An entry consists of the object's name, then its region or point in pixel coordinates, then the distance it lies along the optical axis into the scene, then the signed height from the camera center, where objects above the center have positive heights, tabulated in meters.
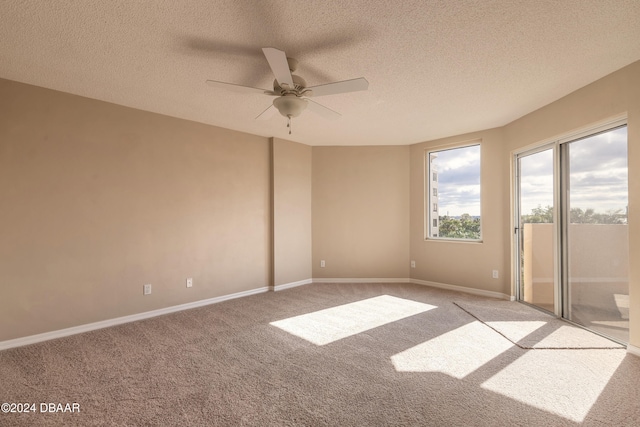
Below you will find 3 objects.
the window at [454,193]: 4.83 +0.32
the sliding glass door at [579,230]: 2.84 -0.22
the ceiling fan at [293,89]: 2.19 +1.00
